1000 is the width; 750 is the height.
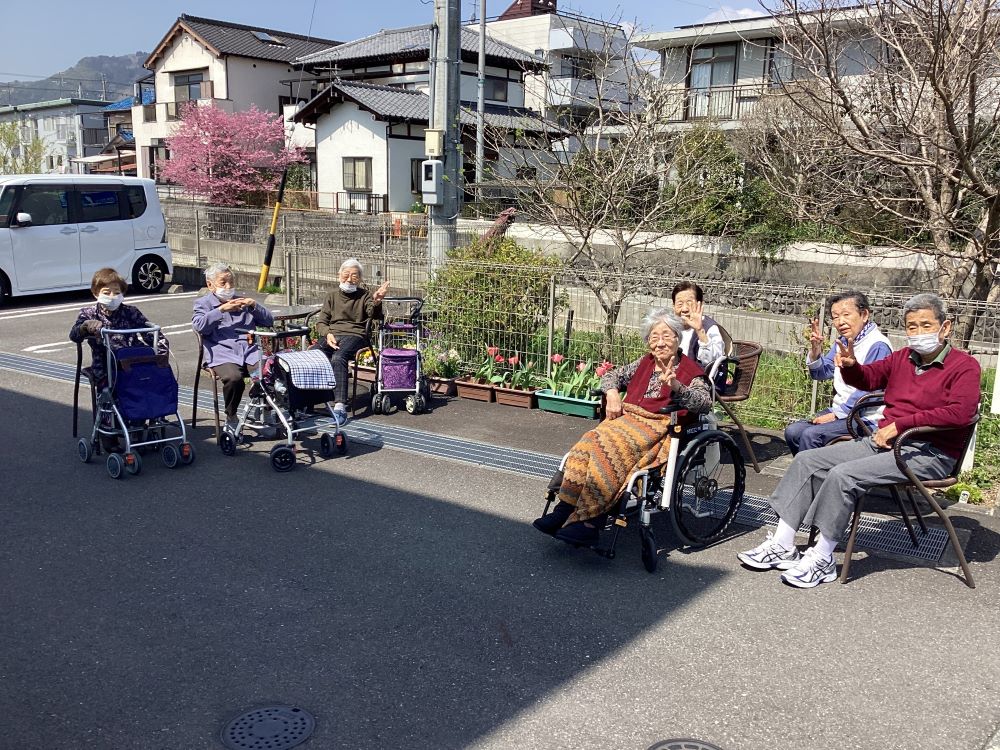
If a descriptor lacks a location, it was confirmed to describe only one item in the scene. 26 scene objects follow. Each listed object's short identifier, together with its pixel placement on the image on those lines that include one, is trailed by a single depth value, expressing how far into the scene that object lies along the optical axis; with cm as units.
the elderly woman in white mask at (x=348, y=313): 765
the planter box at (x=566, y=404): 777
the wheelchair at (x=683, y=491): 456
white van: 1370
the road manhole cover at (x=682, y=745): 306
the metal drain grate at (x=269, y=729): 305
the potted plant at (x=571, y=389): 780
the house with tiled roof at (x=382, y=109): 3009
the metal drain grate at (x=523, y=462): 500
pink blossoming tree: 3023
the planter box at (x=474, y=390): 836
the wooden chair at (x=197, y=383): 671
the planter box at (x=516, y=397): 812
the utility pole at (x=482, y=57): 2483
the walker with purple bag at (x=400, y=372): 771
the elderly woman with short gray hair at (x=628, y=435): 450
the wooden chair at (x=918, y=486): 429
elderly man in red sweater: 439
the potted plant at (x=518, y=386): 814
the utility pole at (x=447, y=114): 922
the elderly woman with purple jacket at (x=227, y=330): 662
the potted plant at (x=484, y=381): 839
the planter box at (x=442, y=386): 856
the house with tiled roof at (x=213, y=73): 3703
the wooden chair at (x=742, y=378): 626
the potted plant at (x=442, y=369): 861
